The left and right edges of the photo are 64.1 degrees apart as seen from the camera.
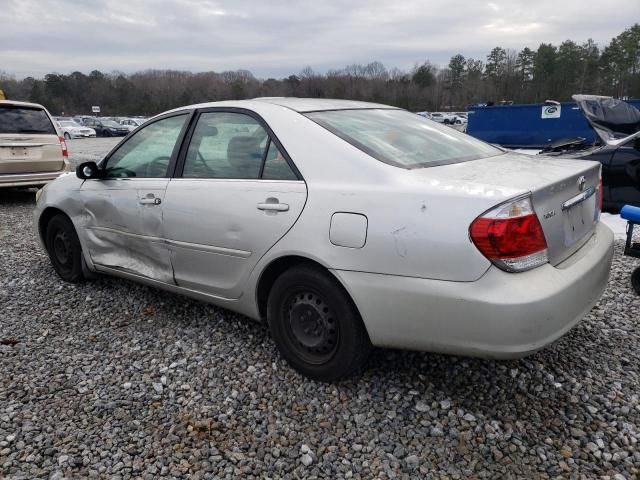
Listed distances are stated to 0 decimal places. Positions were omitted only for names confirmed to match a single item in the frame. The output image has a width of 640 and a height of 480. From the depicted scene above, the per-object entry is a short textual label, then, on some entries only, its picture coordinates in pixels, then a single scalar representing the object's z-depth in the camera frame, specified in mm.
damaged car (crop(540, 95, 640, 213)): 6645
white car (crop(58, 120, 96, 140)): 33469
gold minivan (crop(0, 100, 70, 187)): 8234
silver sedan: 2186
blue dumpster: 15352
